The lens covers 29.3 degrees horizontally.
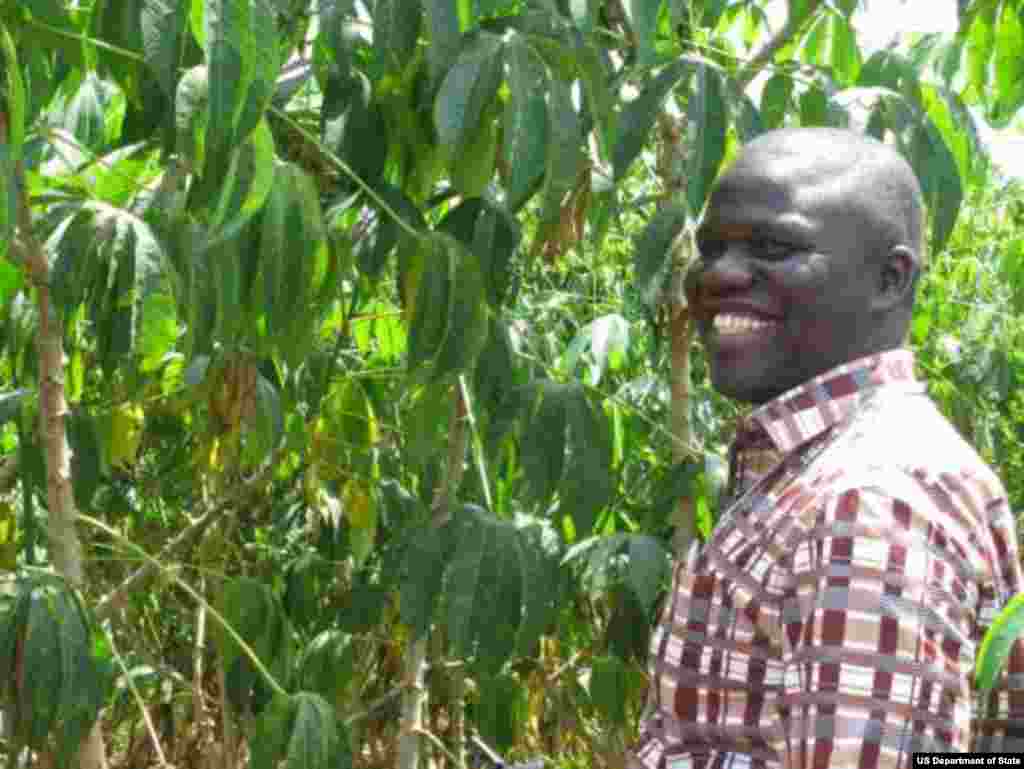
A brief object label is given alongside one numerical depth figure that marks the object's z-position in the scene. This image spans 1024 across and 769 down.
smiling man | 1.13
